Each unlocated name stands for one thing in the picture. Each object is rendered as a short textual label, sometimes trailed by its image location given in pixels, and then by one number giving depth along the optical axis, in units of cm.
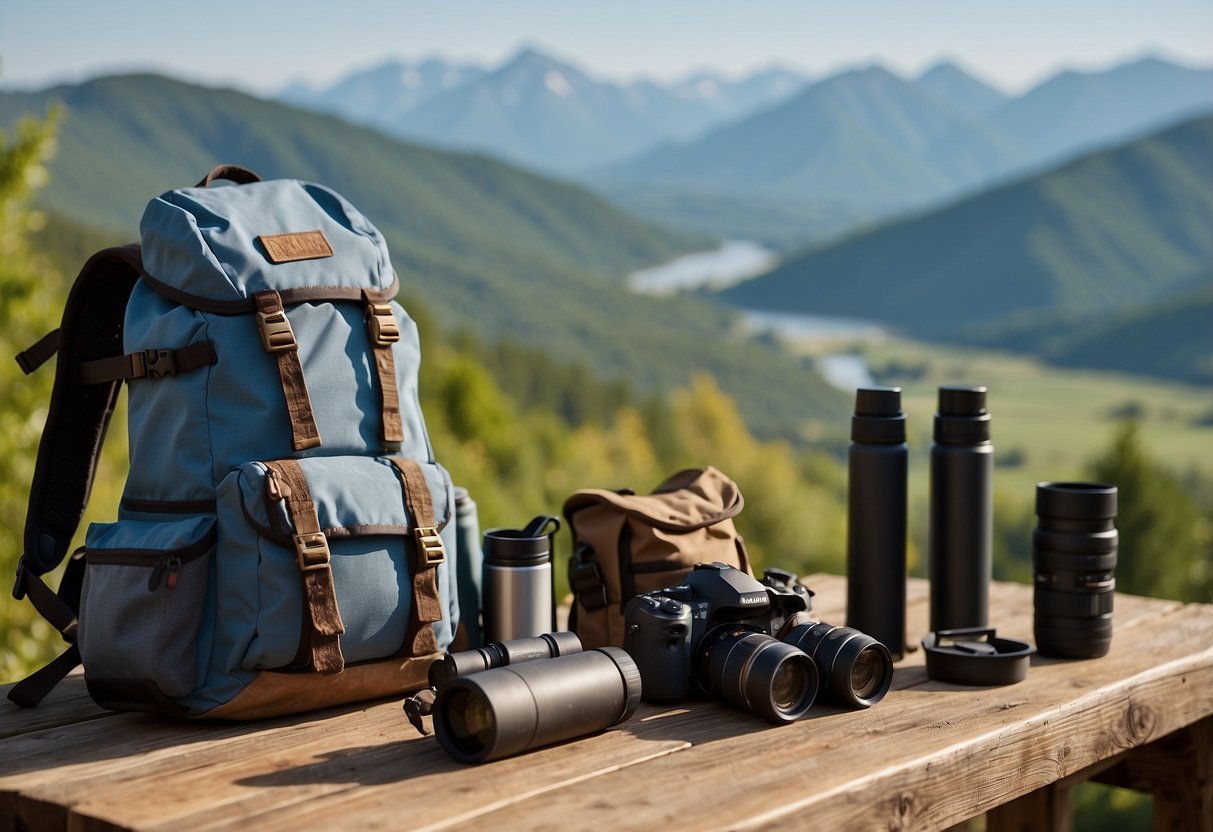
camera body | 196
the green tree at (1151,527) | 2128
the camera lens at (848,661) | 195
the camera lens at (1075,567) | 224
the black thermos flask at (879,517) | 229
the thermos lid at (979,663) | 213
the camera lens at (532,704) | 166
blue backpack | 187
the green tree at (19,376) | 484
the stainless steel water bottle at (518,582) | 218
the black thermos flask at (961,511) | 232
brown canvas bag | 217
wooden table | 152
